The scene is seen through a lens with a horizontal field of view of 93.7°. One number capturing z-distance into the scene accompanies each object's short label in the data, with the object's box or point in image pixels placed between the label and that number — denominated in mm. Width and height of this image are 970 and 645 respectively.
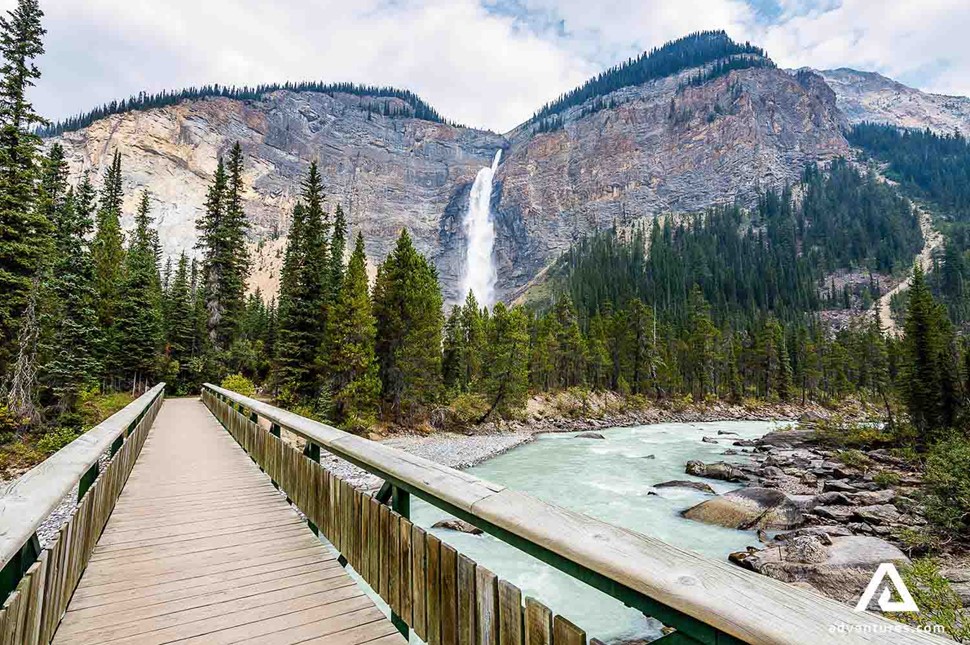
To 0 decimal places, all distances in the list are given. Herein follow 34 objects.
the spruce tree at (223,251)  27547
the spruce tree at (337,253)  25416
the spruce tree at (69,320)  16406
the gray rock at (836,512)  10836
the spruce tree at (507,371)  29328
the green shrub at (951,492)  9414
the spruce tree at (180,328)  31620
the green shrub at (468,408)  27412
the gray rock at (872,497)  12500
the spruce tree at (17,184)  13898
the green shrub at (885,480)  14523
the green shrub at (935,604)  4426
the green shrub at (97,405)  16875
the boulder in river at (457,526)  9727
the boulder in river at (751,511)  10703
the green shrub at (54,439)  13664
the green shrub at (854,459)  18422
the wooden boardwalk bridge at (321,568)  1037
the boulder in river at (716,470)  16328
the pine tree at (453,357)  36025
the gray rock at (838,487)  14218
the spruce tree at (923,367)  21859
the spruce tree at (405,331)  23625
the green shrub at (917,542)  8664
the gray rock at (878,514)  10633
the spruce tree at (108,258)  27984
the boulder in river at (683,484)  14665
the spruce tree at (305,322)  22234
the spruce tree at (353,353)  20281
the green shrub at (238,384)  24328
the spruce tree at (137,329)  28016
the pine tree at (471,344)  36716
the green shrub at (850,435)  23875
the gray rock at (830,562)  7168
